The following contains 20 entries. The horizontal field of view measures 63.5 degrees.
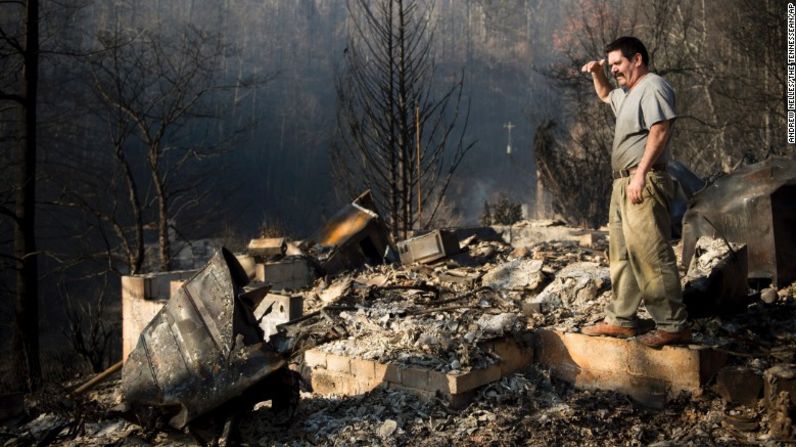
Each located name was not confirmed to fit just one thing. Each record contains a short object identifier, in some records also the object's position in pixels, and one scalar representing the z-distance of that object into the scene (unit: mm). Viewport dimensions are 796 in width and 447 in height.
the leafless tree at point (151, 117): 12812
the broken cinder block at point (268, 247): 8516
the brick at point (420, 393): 3824
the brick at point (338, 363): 4277
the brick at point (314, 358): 4465
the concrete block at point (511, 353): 4105
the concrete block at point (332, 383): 4258
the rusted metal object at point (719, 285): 4062
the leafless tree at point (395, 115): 12312
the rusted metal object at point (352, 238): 8445
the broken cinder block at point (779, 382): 3275
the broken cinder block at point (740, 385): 3488
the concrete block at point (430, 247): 7688
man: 3451
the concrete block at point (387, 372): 4000
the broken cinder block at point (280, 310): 6031
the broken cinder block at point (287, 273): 7871
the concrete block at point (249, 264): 8070
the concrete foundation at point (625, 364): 3650
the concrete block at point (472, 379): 3721
